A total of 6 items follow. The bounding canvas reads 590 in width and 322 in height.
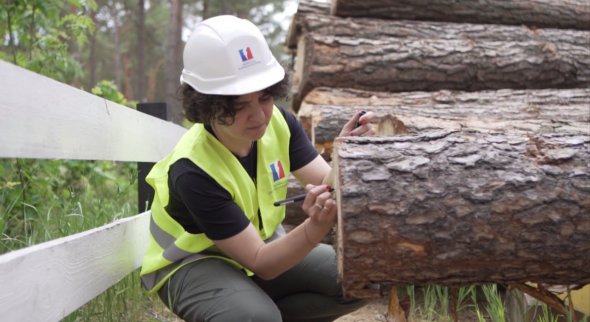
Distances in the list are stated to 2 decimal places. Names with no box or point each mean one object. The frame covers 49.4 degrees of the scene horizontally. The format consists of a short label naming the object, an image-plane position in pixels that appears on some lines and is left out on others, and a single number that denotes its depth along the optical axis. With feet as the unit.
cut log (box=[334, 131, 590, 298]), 6.25
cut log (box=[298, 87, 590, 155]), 11.55
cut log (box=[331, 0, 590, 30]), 16.53
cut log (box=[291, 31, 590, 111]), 15.29
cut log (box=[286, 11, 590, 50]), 15.88
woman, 6.98
